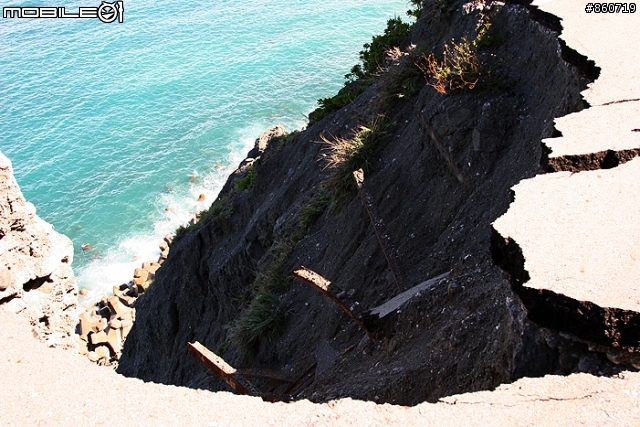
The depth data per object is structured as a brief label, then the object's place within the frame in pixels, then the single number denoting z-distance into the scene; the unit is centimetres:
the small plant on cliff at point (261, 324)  1170
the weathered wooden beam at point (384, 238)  917
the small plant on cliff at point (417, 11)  1623
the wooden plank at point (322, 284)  762
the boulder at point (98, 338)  2198
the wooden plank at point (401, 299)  771
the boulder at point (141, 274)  2527
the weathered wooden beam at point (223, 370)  831
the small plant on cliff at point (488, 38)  1073
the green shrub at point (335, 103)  1720
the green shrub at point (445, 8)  1342
